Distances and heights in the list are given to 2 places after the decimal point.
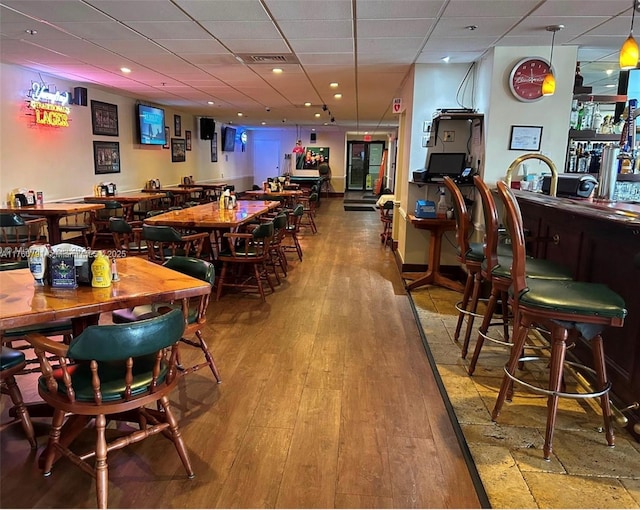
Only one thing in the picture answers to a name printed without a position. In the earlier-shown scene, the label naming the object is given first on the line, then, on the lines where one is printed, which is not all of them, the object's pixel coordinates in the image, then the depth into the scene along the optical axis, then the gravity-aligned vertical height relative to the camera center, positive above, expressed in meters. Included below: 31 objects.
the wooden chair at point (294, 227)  6.27 -0.82
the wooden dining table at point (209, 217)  4.74 -0.56
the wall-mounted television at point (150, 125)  9.10 +0.83
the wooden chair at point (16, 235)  4.88 -0.90
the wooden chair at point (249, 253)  4.56 -0.89
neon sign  6.34 +0.82
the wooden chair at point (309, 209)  9.22 -0.83
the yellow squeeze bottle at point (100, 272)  2.21 -0.52
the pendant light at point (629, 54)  2.94 +0.78
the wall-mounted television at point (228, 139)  14.61 +0.91
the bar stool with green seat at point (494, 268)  2.62 -0.55
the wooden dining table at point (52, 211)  5.74 -0.61
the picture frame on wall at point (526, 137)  4.62 +0.37
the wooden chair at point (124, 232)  4.88 -0.72
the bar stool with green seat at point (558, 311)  2.07 -0.61
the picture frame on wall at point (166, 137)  10.36 +0.64
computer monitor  5.34 +0.11
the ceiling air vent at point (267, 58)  5.02 +1.23
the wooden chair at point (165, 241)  4.22 -0.72
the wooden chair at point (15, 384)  2.10 -1.07
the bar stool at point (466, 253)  3.21 -0.57
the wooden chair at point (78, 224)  6.55 -0.94
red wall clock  4.47 +0.93
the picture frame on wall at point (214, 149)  13.77 +0.53
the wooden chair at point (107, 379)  1.71 -0.89
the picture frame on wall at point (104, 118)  7.79 +0.79
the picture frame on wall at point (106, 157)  7.93 +0.12
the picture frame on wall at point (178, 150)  10.99 +0.37
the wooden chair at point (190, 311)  2.63 -0.86
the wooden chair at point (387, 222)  7.71 -0.86
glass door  18.97 +0.25
